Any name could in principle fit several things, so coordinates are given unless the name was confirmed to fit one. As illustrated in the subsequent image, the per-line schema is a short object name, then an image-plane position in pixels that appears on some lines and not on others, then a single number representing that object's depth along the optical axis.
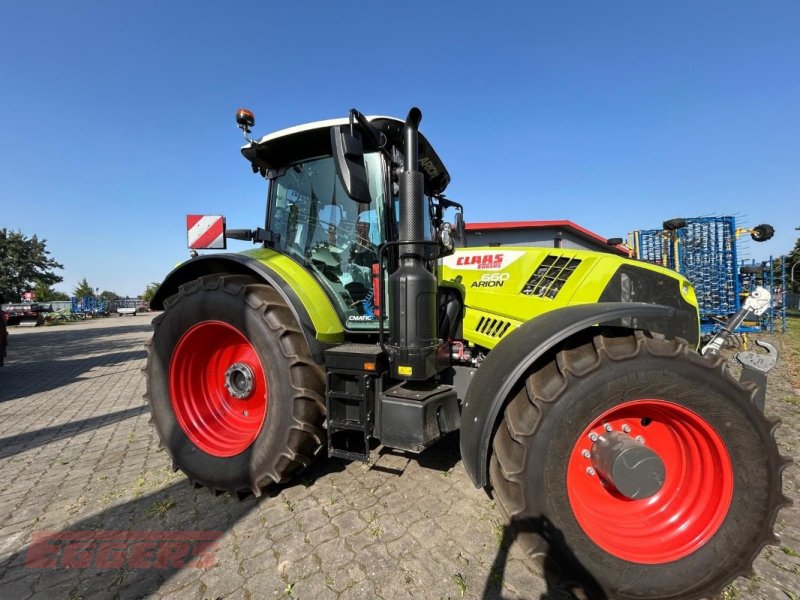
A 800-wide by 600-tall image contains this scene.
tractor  1.68
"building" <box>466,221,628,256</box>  13.27
